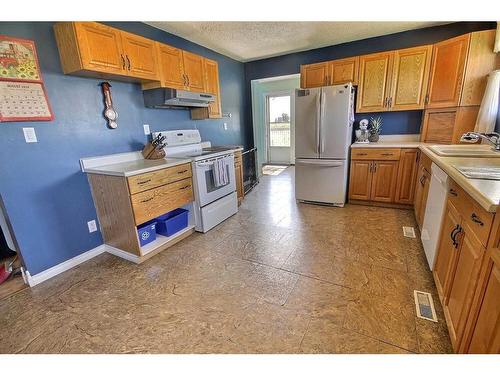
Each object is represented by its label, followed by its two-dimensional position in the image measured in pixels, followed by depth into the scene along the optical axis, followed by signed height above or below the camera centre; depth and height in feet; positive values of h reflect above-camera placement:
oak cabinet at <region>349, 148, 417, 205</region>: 10.00 -2.57
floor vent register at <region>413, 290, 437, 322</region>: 4.78 -4.05
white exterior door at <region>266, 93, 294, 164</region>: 21.25 -0.61
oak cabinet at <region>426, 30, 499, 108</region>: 8.39 +1.65
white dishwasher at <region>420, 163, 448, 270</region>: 5.40 -2.45
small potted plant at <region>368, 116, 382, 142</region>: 11.66 -0.55
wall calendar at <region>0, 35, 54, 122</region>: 5.60 +1.22
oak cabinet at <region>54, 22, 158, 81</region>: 6.13 +2.20
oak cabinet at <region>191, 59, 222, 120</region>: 10.75 +1.59
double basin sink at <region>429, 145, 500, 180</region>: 4.36 -1.16
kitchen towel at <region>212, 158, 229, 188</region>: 9.22 -1.91
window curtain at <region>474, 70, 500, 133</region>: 8.09 +0.19
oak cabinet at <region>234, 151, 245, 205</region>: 11.79 -2.55
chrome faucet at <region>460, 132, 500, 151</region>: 6.65 -0.73
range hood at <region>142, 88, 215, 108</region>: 8.57 +1.07
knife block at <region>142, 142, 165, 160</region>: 8.70 -0.94
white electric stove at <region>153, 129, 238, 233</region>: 8.82 -2.11
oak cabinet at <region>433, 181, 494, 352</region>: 3.34 -2.44
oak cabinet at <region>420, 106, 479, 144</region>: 9.11 -0.39
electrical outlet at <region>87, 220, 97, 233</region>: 7.63 -3.10
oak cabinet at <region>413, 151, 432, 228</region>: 7.48 -2.45
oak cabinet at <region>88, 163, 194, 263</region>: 6.73 -2.30
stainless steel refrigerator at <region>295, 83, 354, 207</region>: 10.09 -0.98
